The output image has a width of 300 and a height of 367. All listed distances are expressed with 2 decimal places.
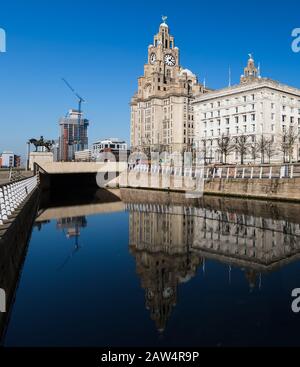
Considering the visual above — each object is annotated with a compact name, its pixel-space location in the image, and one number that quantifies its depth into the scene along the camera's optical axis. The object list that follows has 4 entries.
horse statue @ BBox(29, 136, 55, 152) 81.69
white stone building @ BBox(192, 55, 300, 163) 91.31
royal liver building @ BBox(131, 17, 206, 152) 142.50
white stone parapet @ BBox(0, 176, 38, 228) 15.45
